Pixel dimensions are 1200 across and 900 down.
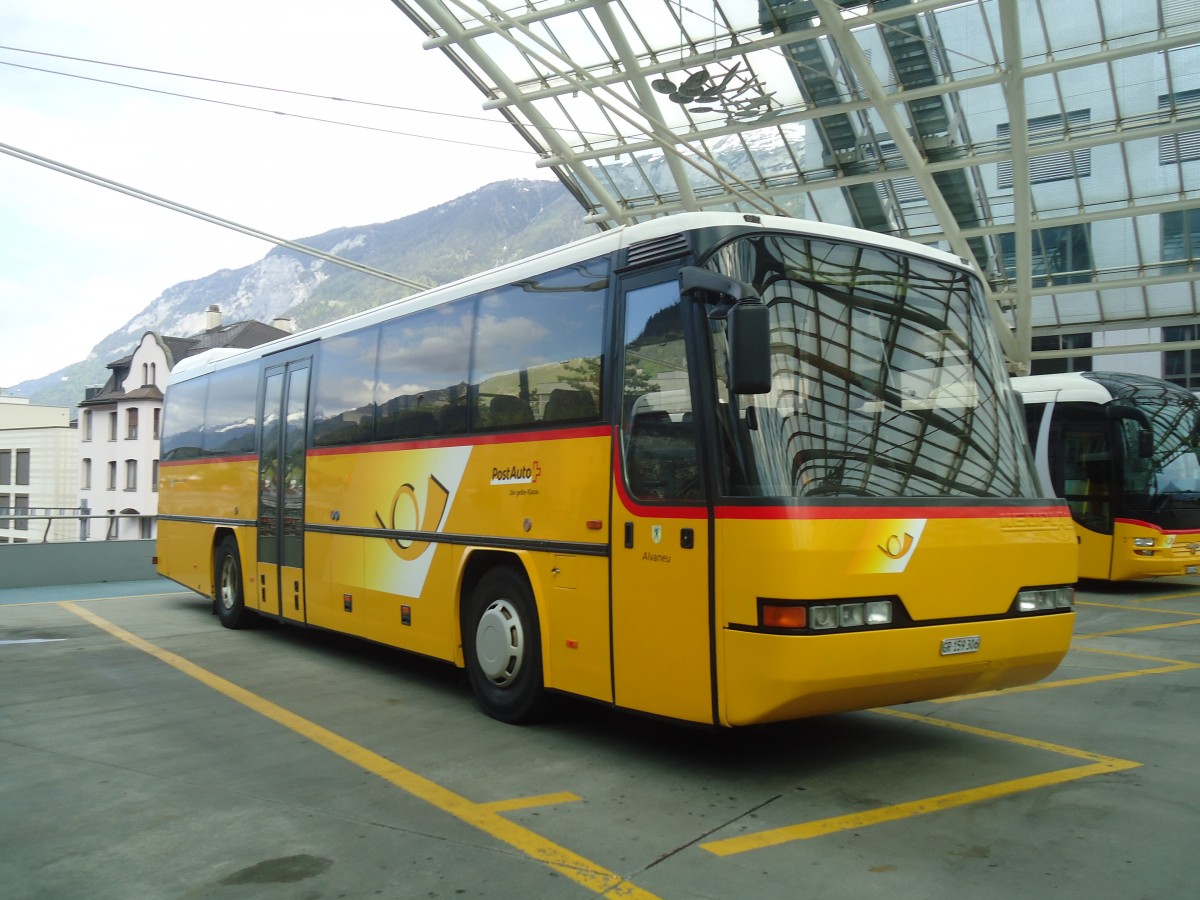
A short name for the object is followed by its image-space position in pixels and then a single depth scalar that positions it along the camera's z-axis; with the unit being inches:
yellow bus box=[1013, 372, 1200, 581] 652.7
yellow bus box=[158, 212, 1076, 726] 218.7
